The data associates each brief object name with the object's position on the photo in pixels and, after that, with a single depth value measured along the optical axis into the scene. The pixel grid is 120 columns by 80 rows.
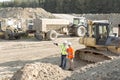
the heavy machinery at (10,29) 28.43
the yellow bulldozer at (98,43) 14.53
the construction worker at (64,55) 14.34
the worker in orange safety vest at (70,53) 14.03
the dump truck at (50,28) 27.41
